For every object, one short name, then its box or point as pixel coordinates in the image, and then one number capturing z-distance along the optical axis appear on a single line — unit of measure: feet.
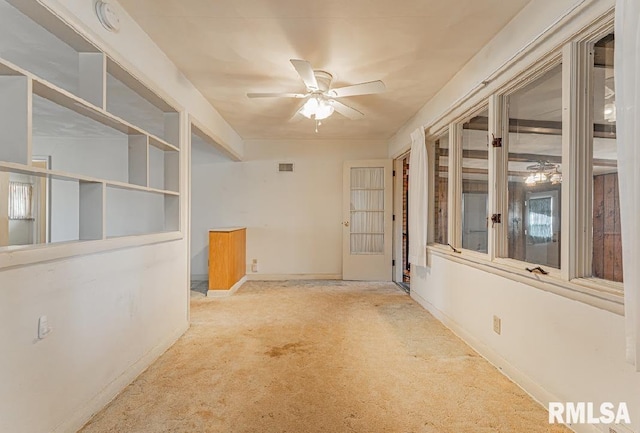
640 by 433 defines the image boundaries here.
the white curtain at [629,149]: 4.02
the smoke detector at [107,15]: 6.40
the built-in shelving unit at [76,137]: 4.93
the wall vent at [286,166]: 19.40
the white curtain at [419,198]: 12.76
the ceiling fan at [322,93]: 8.74
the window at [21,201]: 16.84
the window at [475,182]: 9.48
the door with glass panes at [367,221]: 18.69
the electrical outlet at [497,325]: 8.06
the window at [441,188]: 12.27
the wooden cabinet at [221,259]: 15.05
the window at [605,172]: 5.45
